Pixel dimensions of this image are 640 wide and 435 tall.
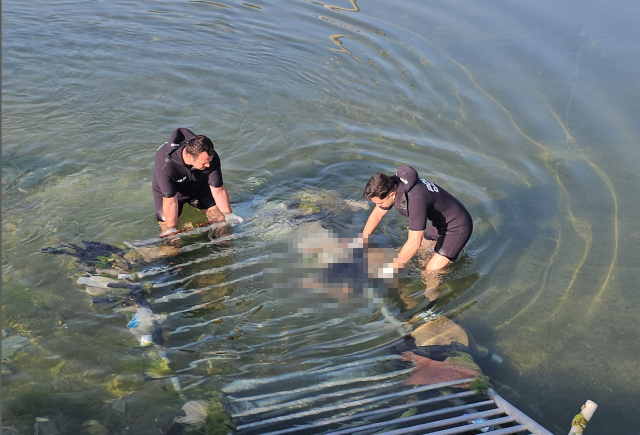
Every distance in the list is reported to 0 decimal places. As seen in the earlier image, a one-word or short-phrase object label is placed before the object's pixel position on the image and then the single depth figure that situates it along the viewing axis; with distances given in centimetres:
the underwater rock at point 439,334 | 546
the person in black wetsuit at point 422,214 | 582
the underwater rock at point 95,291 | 581
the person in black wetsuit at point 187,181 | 608
